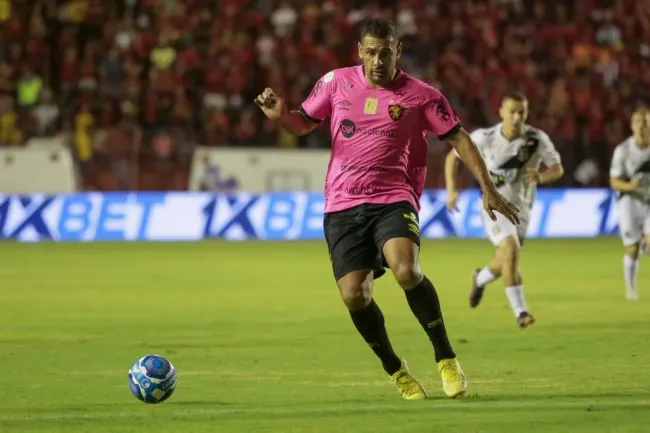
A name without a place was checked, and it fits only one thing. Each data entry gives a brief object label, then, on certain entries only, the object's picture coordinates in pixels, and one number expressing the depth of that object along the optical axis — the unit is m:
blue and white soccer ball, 16.86
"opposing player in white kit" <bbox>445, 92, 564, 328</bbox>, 27.17
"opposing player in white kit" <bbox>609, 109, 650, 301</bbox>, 32.97
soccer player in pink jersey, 17.16
